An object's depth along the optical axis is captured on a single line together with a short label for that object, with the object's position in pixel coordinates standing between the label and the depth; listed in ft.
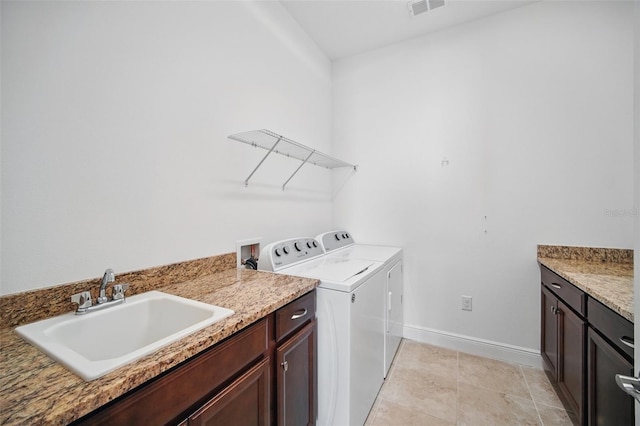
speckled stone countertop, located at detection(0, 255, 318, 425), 1.50
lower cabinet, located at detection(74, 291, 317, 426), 1.93
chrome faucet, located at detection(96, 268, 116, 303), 3.04
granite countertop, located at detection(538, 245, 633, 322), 3.37
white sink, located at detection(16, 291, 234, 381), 2.00
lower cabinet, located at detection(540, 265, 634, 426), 3.14
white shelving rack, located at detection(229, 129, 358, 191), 4.80
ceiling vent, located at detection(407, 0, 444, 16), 6.26
